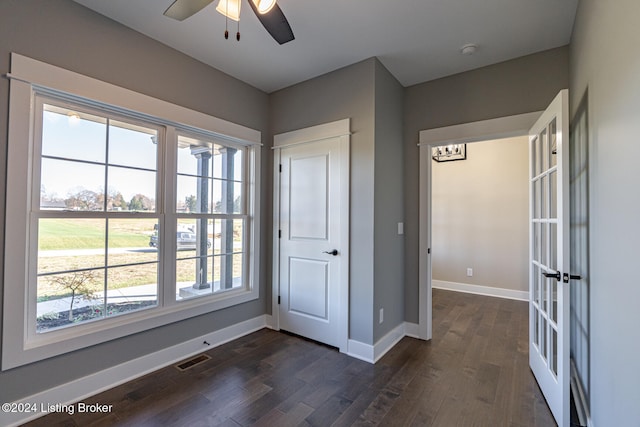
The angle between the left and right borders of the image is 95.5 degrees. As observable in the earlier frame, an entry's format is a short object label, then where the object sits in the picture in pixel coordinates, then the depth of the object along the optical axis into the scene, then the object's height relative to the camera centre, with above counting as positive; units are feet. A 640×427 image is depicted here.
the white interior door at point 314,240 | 9.12 -0.76
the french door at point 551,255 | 5.47 -0.77
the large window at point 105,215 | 5.84 +0.01
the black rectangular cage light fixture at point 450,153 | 15.93 +3.72
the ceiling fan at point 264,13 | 4.63 +3.36
